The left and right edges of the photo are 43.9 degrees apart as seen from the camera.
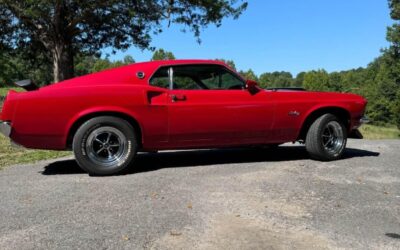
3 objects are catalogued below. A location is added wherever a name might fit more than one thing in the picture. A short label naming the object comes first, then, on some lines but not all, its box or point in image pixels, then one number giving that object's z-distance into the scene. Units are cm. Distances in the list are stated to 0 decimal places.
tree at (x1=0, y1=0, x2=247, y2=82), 1978
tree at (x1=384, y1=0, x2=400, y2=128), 5141
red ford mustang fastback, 600
